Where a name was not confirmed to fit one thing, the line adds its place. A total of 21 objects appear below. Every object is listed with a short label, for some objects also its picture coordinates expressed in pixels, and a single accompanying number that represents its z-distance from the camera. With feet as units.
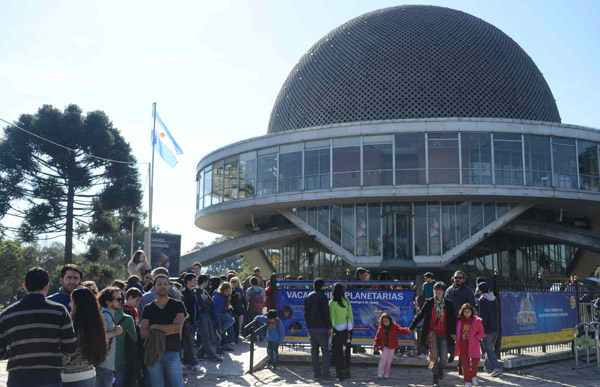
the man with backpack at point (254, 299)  37.70
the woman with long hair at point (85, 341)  14.05
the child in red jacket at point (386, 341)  26.25
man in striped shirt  12.75
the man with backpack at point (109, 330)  16.02
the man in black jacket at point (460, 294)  27.61
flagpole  56.43
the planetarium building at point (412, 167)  69.46
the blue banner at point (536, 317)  29.58
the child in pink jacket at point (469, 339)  24.40
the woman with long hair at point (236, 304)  37.04
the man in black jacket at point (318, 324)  26.08
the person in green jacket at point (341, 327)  25.83
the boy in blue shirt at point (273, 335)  28.55
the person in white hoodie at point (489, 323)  26.91
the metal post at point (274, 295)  31.40
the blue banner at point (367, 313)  30.04
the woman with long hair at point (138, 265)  30.94
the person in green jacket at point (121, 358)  18.19
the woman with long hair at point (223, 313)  32.32
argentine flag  67.77
